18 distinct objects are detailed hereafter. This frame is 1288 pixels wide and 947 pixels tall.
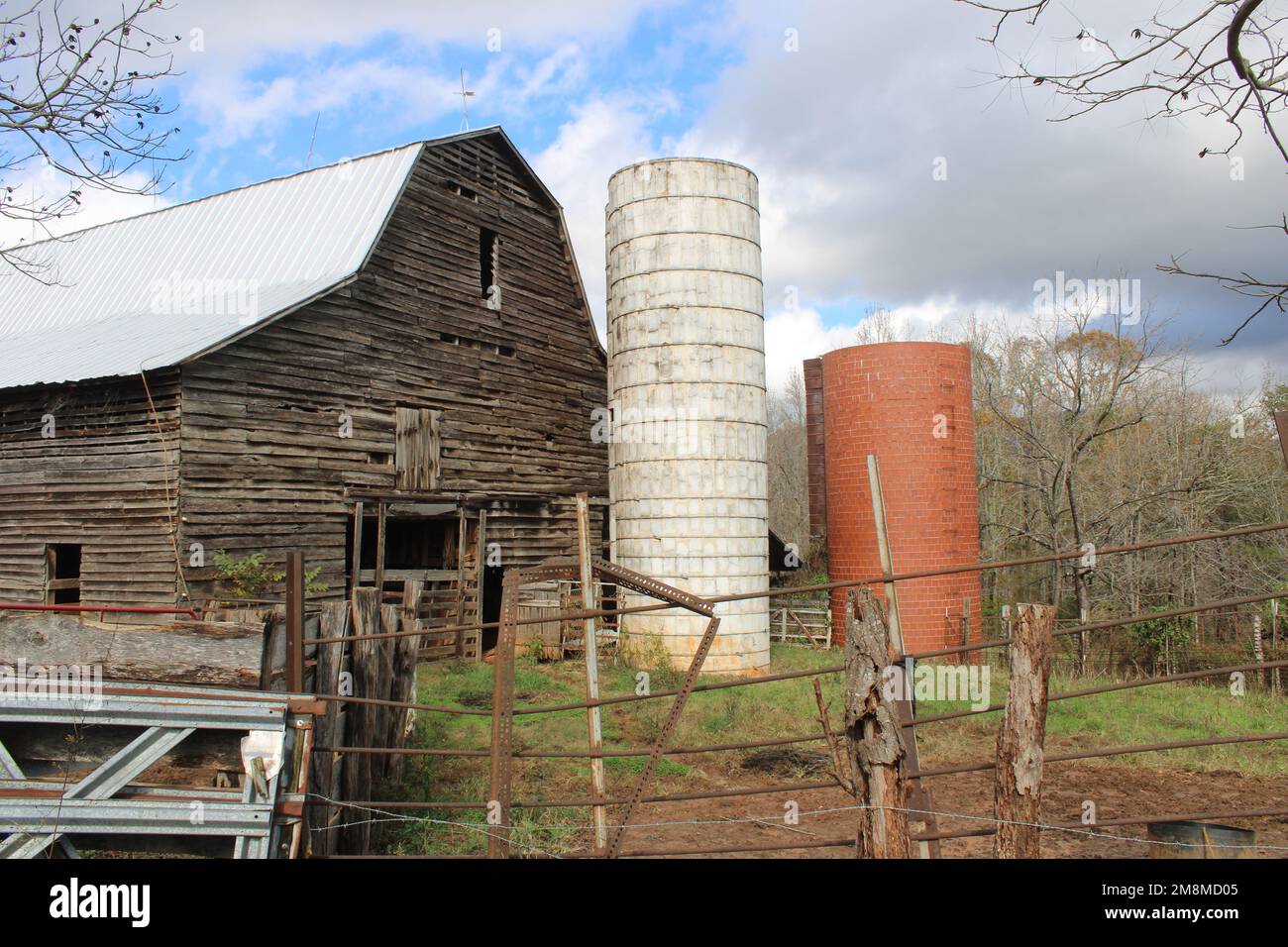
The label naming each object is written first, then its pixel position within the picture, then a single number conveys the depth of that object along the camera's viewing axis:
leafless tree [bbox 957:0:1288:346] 4.16
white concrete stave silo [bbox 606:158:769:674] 14.80
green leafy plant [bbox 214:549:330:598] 12.36
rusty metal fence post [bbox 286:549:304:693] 5.01
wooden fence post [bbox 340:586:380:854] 6.03
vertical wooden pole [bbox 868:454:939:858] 4.58
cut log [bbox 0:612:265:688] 4.82
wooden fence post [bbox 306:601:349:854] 5.39
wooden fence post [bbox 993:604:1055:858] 3.56
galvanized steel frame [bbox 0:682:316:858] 4.09
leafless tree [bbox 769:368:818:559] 41.88
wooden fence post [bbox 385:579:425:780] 7.62
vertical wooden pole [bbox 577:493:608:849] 5.63
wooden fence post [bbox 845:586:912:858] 3.59
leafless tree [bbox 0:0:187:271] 6.16
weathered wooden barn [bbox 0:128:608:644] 12.65
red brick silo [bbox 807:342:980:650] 15.57
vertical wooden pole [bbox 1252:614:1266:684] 13.38
